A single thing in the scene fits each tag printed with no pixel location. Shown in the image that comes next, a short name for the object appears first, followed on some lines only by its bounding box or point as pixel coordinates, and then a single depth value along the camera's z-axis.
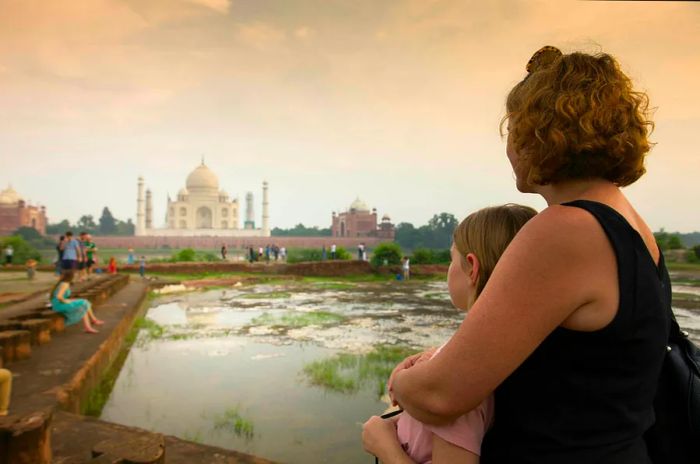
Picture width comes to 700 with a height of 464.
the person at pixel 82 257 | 10.38
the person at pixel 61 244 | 9.99
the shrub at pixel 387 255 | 18.52
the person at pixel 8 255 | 15.52
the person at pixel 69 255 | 8.22
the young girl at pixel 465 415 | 0.82
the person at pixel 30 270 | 12.07
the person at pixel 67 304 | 4.49
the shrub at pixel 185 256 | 19.81
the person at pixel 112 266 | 14.32
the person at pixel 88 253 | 10.98
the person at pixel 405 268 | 16.77
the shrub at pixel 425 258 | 18.70
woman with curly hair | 0.67
